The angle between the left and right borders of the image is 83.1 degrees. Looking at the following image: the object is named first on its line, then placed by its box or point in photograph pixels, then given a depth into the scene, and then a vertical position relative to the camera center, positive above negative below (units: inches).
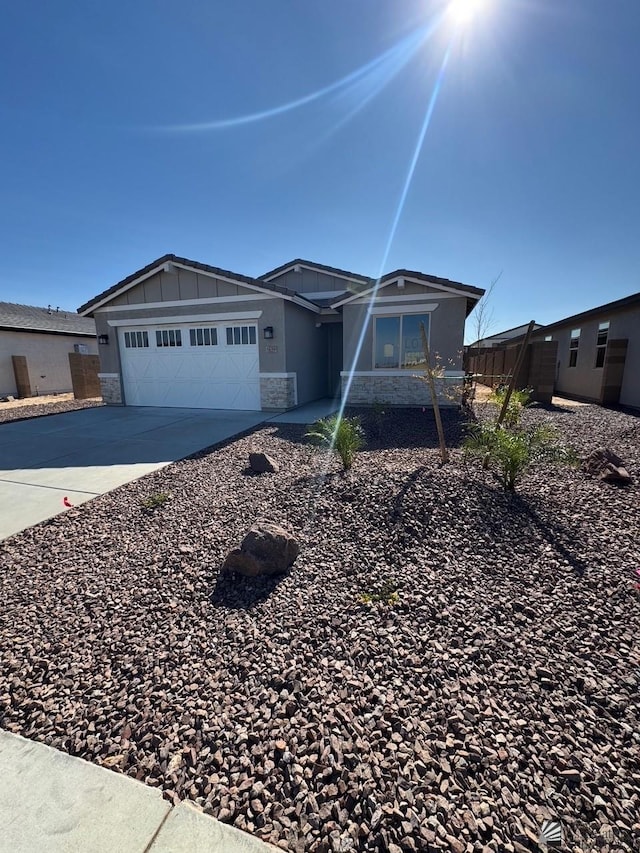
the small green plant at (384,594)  105.0 -67.5
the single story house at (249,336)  401.4 +34.4
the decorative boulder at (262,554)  116.8 -61.1
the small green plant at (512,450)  159.8 -41.0
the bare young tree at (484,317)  458.9 +63.1
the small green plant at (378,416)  327.0 -51.4
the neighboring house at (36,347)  588.1 +34.2
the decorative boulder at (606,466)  174.2 -52.2
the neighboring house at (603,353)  430.9 +12.8
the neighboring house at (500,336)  1120.3 +86.7
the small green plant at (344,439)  191.9 -39.9
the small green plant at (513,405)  239.9 -28.4
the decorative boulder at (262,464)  211.2 -57.6
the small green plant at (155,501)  169.8 -63.4
